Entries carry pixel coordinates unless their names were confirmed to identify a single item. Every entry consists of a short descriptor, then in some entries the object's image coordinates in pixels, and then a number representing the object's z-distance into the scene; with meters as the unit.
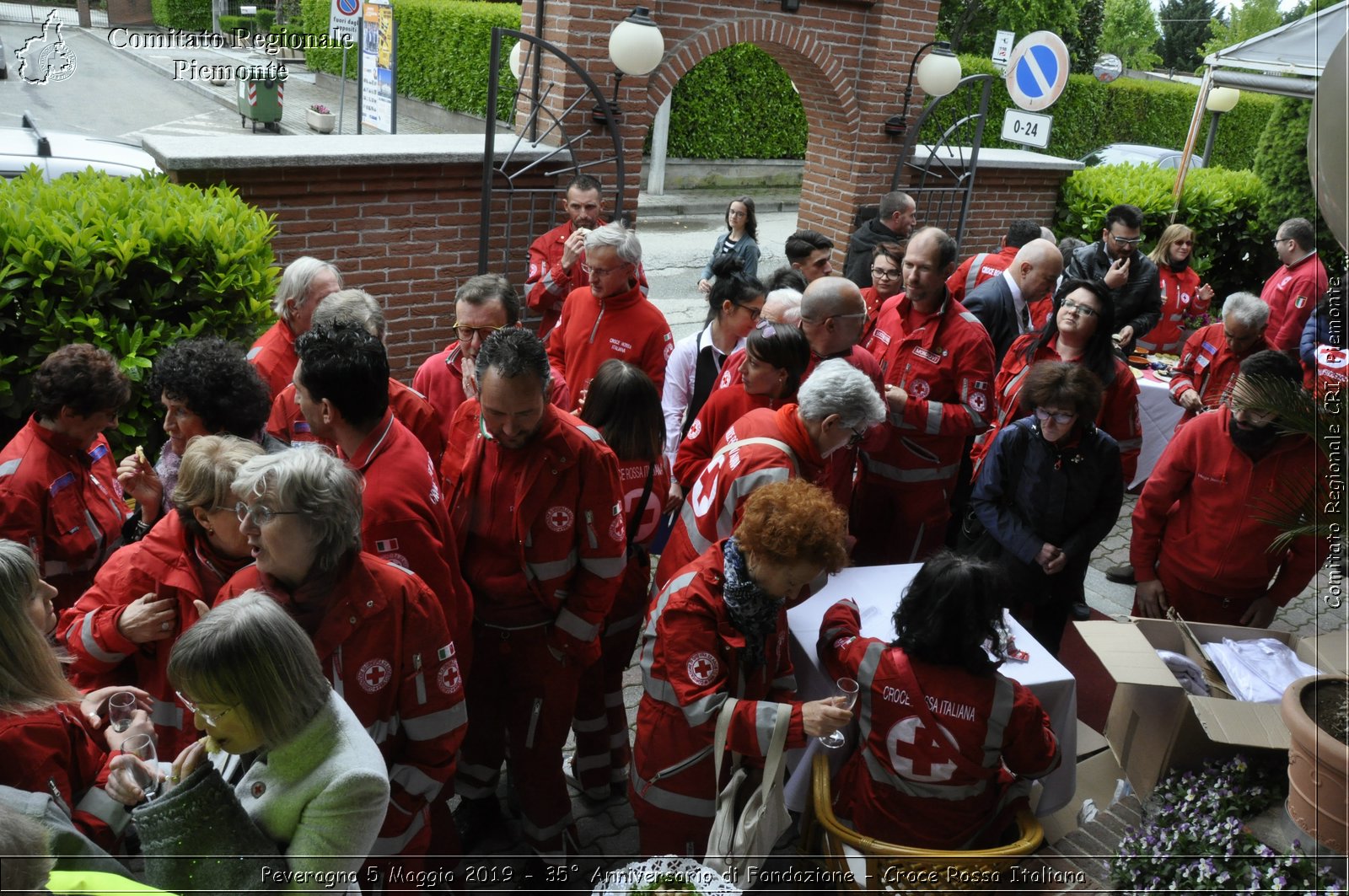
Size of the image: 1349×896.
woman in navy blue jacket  4.46
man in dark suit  6.25
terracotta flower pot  2.53
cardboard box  3.25
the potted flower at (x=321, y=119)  17.89
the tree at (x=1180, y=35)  39.12
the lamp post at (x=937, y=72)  9.51
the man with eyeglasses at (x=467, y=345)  4.45
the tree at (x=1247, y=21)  11.73
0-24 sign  9.30
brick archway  7.86
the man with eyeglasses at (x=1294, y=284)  7.93
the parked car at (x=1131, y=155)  17.83
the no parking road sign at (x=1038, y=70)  9.31
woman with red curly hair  2.87
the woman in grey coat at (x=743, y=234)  8.07
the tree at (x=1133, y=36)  38.75
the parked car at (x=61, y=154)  7.03
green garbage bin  19.12
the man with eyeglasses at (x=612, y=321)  5.23
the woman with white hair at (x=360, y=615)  2.50
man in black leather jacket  7.67
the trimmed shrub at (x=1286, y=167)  12.00
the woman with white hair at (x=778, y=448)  3.58
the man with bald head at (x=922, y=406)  5.07
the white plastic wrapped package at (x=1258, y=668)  3.68
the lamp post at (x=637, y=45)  7.41
